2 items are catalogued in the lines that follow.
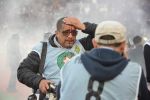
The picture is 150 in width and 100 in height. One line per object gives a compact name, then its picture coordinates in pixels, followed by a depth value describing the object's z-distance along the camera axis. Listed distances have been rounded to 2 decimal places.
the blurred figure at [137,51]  11.86
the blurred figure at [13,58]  14.58
